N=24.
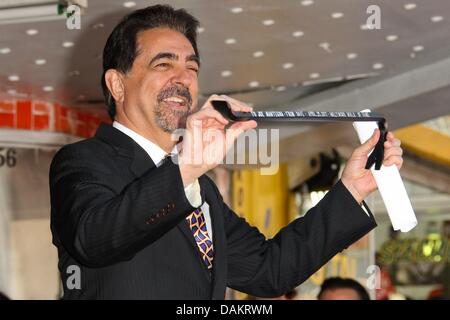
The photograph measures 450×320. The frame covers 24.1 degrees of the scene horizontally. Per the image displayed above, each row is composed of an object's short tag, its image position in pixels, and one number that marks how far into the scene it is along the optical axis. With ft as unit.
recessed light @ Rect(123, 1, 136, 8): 12.92
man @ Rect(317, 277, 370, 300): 15.89
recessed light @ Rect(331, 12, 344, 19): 13.94
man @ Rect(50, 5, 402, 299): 6.18
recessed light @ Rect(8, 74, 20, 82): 16.17
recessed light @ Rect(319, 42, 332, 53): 15.50
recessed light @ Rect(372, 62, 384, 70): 16.85
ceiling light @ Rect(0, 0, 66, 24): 12.19
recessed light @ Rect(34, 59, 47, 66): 15.55
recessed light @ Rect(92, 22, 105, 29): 13.74
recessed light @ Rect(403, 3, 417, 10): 13.82
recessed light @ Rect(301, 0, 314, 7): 13.38
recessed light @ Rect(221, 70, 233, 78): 16.98
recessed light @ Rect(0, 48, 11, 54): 14.75
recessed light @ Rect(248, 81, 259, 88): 17.74
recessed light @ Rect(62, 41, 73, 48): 14.64
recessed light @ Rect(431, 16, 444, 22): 14.57
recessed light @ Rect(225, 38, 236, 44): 14.97
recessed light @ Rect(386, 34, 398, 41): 15.27
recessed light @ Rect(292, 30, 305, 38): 14.73
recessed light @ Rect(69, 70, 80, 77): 16.25
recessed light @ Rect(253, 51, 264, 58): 15.74
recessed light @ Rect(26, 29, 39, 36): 13.82
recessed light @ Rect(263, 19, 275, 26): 14.03
